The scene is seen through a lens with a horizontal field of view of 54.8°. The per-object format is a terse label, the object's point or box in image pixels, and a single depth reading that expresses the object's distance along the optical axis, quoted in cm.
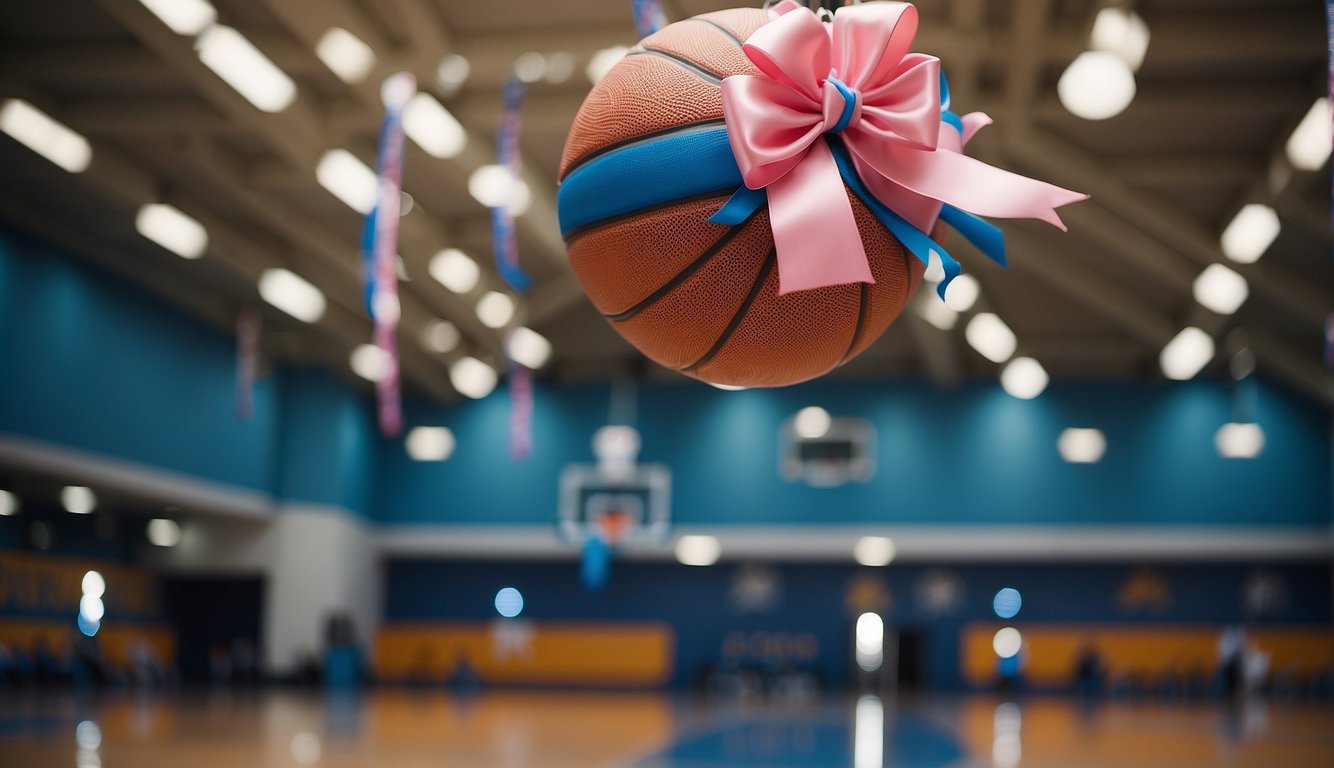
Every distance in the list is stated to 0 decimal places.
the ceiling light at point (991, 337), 2080
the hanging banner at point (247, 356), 2022
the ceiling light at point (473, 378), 2344
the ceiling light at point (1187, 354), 2058
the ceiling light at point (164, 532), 2198
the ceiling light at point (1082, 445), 2342
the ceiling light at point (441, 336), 2123
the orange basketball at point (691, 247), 195
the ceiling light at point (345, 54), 1168
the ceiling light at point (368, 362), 2156
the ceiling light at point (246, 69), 1173
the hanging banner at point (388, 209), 1154
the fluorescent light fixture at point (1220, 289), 1677
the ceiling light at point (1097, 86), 1113
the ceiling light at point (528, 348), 2185
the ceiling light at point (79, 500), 1780
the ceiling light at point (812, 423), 2378
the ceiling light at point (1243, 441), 2286
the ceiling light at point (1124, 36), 1100
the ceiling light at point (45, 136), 1284
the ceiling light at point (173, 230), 1562
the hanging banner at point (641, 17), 454
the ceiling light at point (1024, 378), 2295
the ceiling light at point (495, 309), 1995
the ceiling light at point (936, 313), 1864
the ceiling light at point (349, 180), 1443
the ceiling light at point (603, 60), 1193
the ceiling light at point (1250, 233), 1493
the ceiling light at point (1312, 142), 1220
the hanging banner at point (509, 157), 1176
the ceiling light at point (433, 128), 1318
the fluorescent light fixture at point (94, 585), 2014
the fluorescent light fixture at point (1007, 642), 2411
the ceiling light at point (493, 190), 1447
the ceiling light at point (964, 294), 1780
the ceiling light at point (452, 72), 1241
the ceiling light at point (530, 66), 1232
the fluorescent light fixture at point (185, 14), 1091
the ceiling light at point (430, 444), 2483
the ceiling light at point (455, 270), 1769
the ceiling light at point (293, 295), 1806
